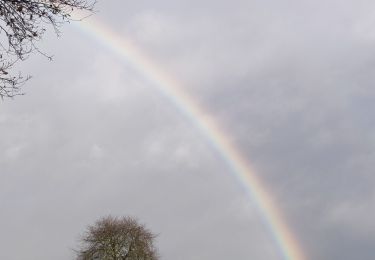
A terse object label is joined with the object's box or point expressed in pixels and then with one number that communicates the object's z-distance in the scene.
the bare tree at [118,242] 83.12
